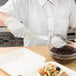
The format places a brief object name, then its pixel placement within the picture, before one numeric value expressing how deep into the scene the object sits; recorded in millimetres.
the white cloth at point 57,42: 1795
